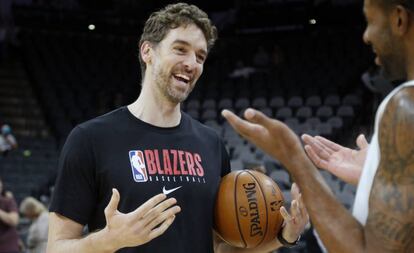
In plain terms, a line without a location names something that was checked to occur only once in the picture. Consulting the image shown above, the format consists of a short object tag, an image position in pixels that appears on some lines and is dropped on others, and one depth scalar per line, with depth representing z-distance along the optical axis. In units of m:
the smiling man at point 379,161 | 1.57
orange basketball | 2.65
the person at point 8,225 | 6.11
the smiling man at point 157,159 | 2.51
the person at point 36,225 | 6.68
